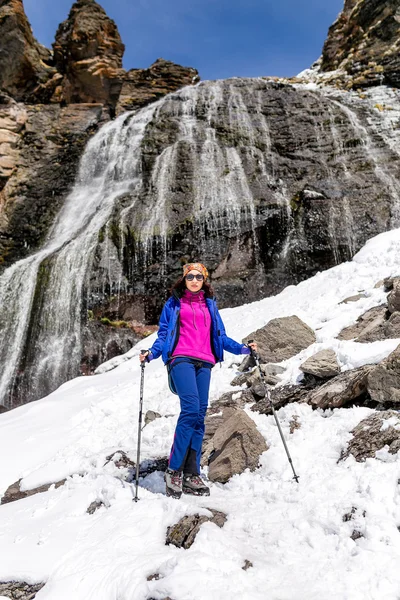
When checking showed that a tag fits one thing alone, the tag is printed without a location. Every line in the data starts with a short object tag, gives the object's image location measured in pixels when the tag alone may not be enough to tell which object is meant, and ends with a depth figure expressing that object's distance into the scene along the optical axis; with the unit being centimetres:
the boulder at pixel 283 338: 783
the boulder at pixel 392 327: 634
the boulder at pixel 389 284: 864
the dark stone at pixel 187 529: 340
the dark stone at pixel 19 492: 574
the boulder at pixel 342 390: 525
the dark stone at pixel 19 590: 328
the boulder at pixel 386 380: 482
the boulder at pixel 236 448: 494
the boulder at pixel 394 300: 692
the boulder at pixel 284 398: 607
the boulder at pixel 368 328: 668
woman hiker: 466
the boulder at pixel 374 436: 418
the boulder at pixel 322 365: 621
